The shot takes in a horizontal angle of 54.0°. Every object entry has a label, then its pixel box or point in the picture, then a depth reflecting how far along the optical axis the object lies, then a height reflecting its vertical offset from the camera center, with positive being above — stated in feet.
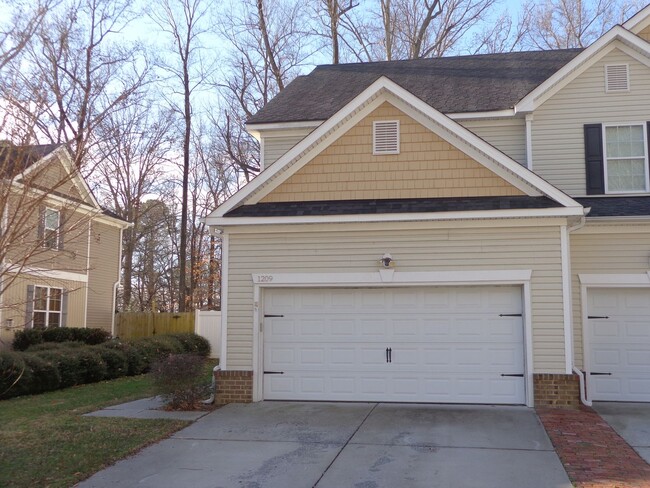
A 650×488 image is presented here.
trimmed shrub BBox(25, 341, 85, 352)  51.65 -3.00
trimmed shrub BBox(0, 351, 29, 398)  43.16 -4.20
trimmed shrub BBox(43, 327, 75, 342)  60.75 -2.28
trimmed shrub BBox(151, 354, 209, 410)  35.88 -3.87
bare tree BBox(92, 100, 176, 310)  102.19 +19.47
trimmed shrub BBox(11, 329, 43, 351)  58.75 -2.66
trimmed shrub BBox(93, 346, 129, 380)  54.85 -4.40
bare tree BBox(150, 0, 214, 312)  101.50 +29.25
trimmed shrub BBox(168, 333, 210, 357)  73.20 -3.82
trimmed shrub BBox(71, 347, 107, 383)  51.40 -4.47
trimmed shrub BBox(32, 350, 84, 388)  48.37 -4.14
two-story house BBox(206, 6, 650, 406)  35.78 +2.23
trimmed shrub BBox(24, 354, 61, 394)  45.55 -4.70
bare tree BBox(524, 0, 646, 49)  85.92 +39.35
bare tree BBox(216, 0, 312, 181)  93.81 +33.26
